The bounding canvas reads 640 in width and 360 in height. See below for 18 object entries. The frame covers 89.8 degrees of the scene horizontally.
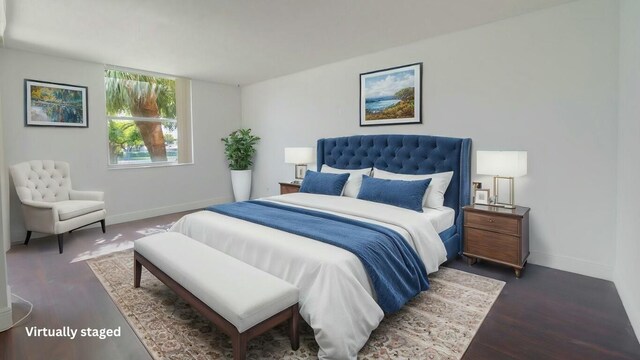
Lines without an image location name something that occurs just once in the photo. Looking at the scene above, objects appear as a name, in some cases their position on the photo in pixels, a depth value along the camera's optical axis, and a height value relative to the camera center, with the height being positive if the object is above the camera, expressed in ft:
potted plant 20.25 +0.92
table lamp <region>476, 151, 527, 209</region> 9.70 +0.24
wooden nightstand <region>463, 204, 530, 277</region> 9.55 -1.96
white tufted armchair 12.12 -1.17
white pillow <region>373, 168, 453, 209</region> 11.18 -0.56
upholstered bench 5.44 -2.24
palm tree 16.71 +3.93
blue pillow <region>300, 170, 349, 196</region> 13.34 -0.49
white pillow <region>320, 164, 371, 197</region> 13.21 -0.43
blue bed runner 6.77 -1.71
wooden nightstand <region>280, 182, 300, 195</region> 16.43 -0.84
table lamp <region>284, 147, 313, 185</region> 16.30 +0.85
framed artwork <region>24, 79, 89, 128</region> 13.73 +3.04
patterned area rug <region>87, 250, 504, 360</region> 6.23 -3.41
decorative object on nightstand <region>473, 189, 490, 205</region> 10.80 -0.85
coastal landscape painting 13.03 +3.25
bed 5.98 -1.69
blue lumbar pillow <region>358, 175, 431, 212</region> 10.64 -0.72
